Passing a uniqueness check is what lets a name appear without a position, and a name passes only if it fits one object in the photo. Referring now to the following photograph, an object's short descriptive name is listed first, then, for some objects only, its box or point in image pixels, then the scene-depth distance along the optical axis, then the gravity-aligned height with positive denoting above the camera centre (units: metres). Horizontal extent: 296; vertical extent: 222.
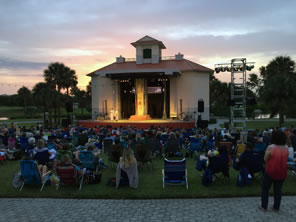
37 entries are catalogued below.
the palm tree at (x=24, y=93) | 55.27 +4.30
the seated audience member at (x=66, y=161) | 5.56 -1.10
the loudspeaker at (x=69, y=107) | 22.73 +0.44
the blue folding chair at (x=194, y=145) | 9.36 -1.30
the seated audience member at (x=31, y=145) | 8.00 -1.14
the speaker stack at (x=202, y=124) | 19.75 -1.06
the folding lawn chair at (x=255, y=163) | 5.91 -1.27
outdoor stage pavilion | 25.90 +2.49
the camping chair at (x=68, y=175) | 5.59 -1.45
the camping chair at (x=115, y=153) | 7.39 -1.24
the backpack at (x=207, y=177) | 5.93 -1.58
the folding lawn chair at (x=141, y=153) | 7.39 -1.25
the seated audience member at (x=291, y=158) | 6.31 -1.27
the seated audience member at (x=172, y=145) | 9.06 -1.25
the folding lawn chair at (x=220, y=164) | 5.82 -1.27
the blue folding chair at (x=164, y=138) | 11.11 -1.21
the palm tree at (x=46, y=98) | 25.33 +1.42
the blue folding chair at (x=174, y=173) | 5.84 -1.48
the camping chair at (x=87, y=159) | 6.86 -1.32
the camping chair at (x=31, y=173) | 5.71 -1.43
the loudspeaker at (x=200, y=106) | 22.02 +0.41
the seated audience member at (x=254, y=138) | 8.30 -0.99
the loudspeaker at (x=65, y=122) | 22.74 -0.94
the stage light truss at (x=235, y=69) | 13.65 +2.40
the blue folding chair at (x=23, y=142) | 9.94 -1.20
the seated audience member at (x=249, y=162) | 5.82 -1.23
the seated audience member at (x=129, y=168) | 5.82 -1.34
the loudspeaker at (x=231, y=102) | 13.96 +0.47
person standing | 4.16 -0.87
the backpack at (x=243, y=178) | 5.84 -1.60
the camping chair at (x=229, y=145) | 9.10 -1.28
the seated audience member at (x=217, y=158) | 5.79 -1.11
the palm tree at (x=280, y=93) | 20.69 +1.40
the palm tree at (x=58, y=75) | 29.97 +4.48
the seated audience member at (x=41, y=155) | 6.55 -1.13
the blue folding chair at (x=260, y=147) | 8.02 -1.19
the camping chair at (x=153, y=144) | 9.28 -1.24
